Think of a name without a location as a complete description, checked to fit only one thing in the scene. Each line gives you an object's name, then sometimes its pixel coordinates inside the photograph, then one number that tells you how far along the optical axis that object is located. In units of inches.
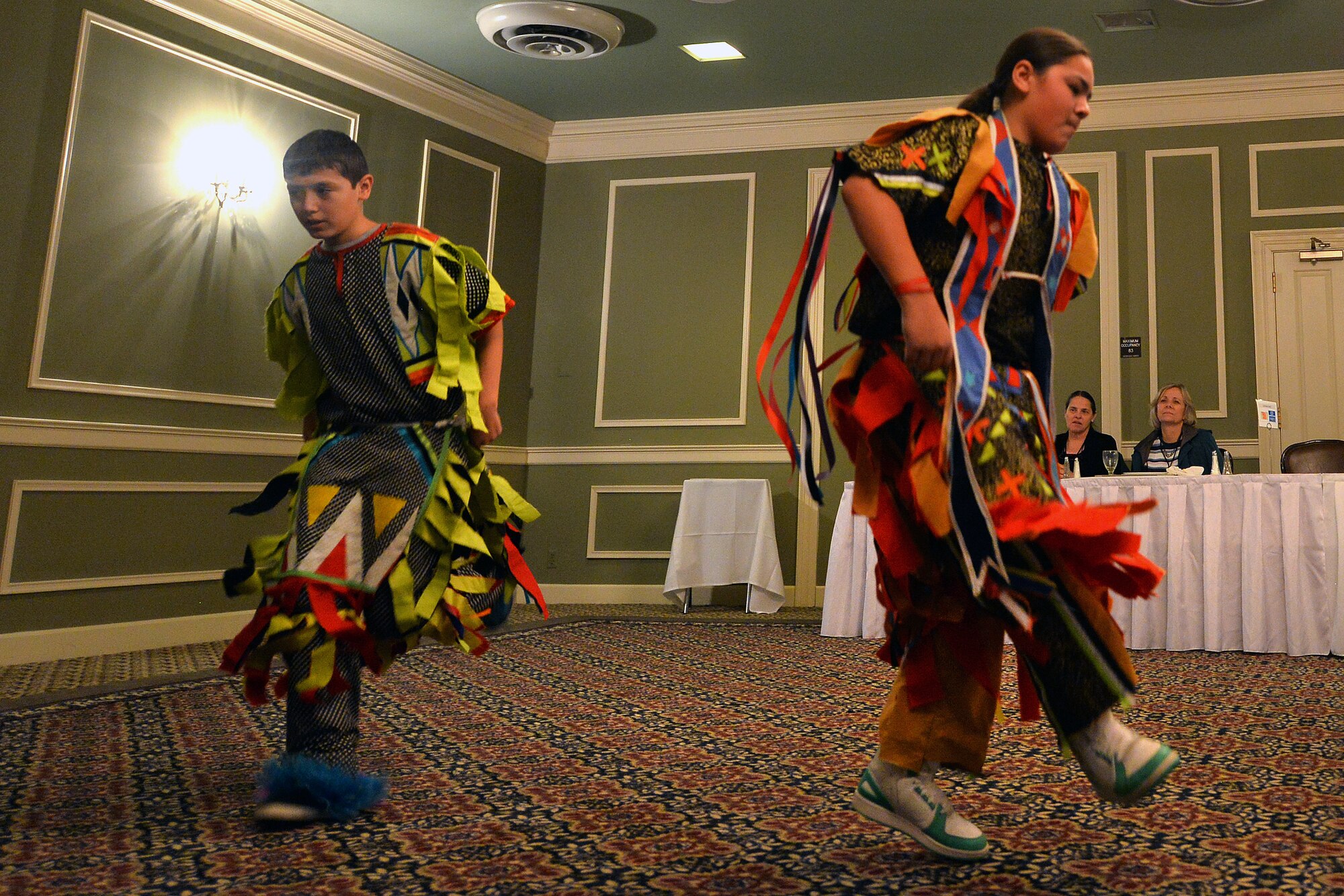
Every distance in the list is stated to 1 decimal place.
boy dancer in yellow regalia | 72.3
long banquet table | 172.1
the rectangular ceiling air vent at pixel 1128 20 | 218.5
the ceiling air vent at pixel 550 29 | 220.5
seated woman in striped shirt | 206.4
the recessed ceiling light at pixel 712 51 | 241.1
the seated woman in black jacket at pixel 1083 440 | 219.9
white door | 245.1
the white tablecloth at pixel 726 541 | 253.0
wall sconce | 204.8
